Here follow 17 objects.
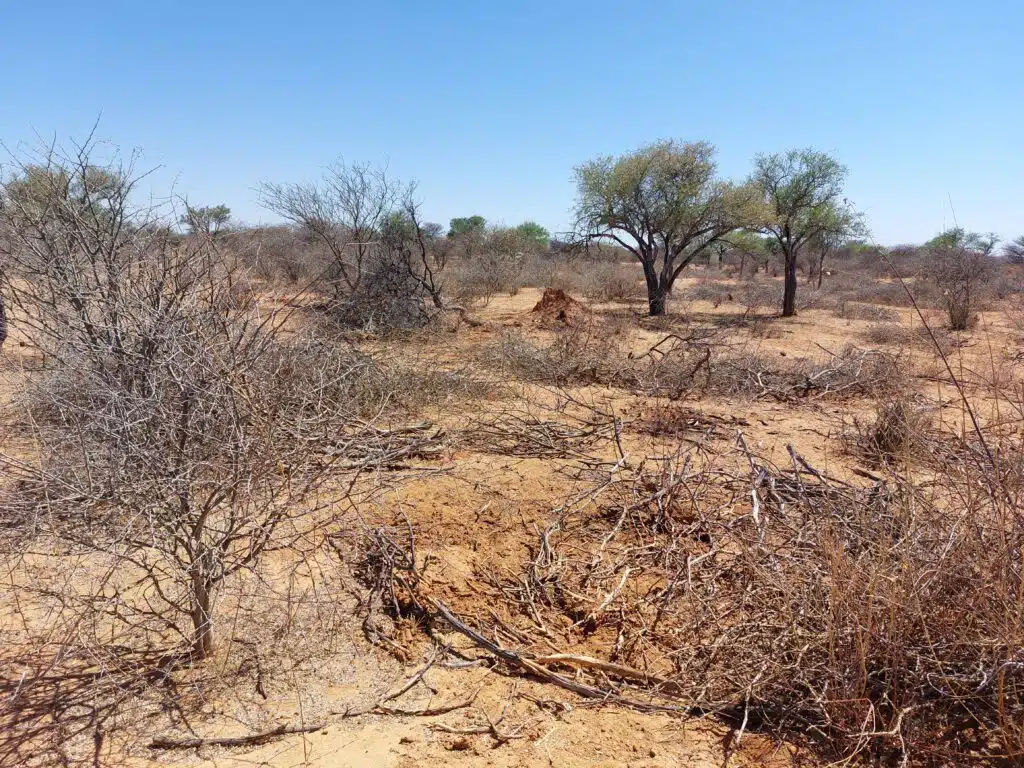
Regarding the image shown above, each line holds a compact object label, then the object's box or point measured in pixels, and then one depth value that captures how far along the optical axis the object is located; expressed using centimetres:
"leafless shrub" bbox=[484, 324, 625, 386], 869
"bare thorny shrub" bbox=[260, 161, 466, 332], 1309
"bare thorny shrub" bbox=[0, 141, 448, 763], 244
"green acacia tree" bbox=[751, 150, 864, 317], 1623
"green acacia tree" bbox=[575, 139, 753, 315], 1638
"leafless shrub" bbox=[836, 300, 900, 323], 1706
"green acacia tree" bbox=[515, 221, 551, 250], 3378
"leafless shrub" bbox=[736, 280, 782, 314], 1902
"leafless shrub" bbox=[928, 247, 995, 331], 1444
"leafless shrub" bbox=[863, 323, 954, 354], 1152
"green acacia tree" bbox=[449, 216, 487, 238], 4241
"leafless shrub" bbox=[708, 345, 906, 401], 822
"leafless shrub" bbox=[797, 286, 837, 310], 1953
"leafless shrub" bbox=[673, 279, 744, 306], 2119
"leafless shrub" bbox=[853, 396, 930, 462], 553
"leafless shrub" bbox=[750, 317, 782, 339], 1389
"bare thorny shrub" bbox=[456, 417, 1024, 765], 231
